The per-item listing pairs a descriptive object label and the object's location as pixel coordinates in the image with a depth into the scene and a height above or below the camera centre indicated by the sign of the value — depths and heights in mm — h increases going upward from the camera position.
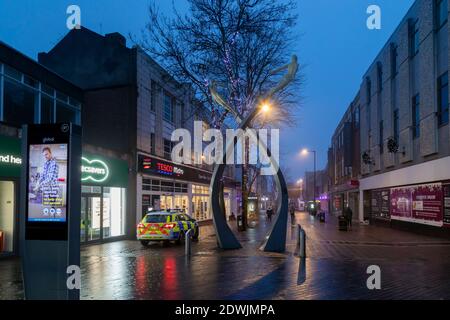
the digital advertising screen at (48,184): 7121 +15
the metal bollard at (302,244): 14351 -1973
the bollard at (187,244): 15141 -2048
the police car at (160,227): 18375 -1807
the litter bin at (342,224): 28189 -2549
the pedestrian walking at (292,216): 34200 -2743
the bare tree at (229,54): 23312 +7275
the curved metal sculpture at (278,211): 16094 -920
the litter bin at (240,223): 28156 -2521
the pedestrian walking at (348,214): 30656 -2092
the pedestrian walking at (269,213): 46762 -3042
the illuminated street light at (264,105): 16606 +3051
